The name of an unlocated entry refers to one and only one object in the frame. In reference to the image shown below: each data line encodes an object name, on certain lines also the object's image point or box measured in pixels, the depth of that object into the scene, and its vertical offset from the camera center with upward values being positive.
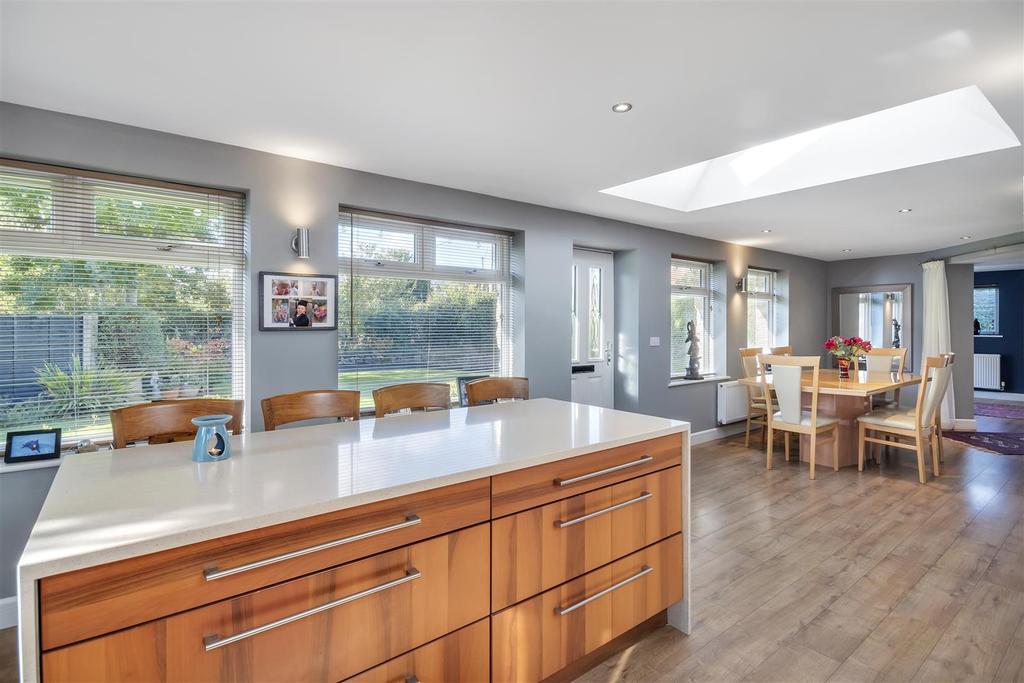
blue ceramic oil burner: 1.54 -0.30
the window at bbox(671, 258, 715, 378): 5.77 +0.40
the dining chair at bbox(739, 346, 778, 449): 5.54 -0.64
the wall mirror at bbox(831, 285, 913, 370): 6.89 +0.40
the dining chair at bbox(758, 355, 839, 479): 4.37 -0.57
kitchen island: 1.01 -0.55
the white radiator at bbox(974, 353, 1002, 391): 8.66 -0.58
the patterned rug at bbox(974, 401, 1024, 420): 7.20 -1.08
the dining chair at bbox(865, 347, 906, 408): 5.49 -0.25
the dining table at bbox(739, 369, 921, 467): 4.64 -0.64
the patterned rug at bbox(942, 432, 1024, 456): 5.25 -1.16
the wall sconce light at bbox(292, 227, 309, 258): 3.05 +0.63
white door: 4.93 +0.15
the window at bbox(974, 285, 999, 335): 8.73 +0.56
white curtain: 6.30 +0.29
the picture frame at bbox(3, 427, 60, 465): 2.31 -0.48
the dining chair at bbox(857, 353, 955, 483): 4.24 -0.72
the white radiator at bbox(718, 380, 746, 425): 5.80 -0.72
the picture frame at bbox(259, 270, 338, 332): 2.97 +0.27
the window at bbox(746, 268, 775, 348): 6.64 +0.45
